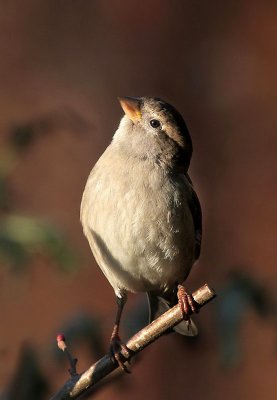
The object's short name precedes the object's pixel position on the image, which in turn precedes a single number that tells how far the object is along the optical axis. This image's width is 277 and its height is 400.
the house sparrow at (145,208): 7.09
